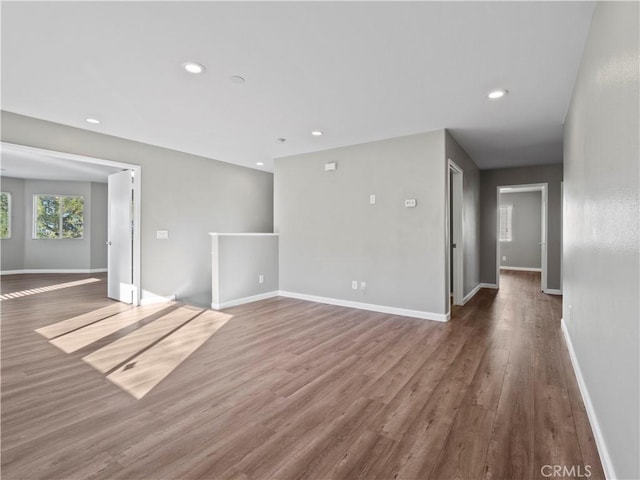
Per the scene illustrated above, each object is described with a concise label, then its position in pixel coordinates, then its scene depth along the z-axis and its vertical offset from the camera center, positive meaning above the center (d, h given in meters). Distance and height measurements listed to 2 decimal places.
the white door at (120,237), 4.96 +0.00
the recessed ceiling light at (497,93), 3.04 +1.44
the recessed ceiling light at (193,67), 2.60 +1.43
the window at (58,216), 8.67 +0.57
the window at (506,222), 10.09 +0.55
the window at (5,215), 8.23 +0.55
